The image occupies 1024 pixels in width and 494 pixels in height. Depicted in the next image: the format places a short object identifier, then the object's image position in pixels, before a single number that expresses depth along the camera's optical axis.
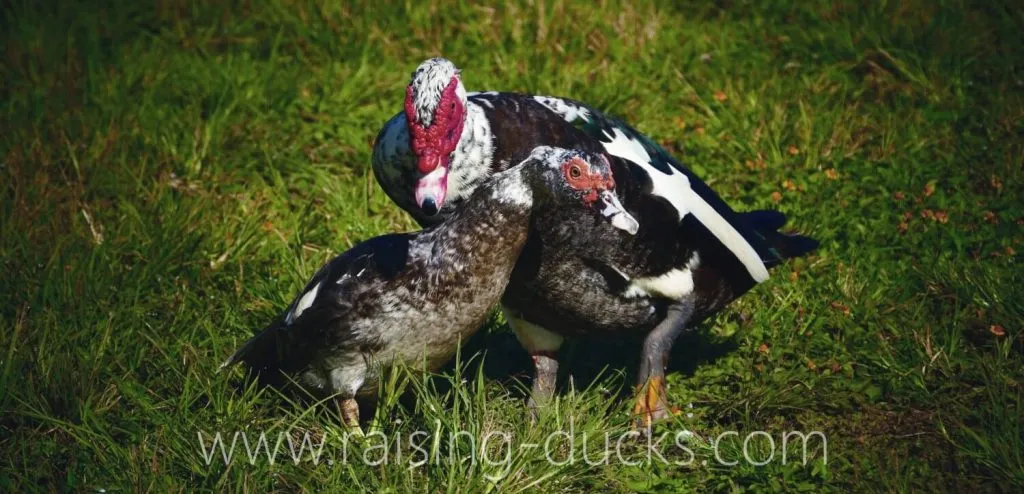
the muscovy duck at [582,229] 7.95
